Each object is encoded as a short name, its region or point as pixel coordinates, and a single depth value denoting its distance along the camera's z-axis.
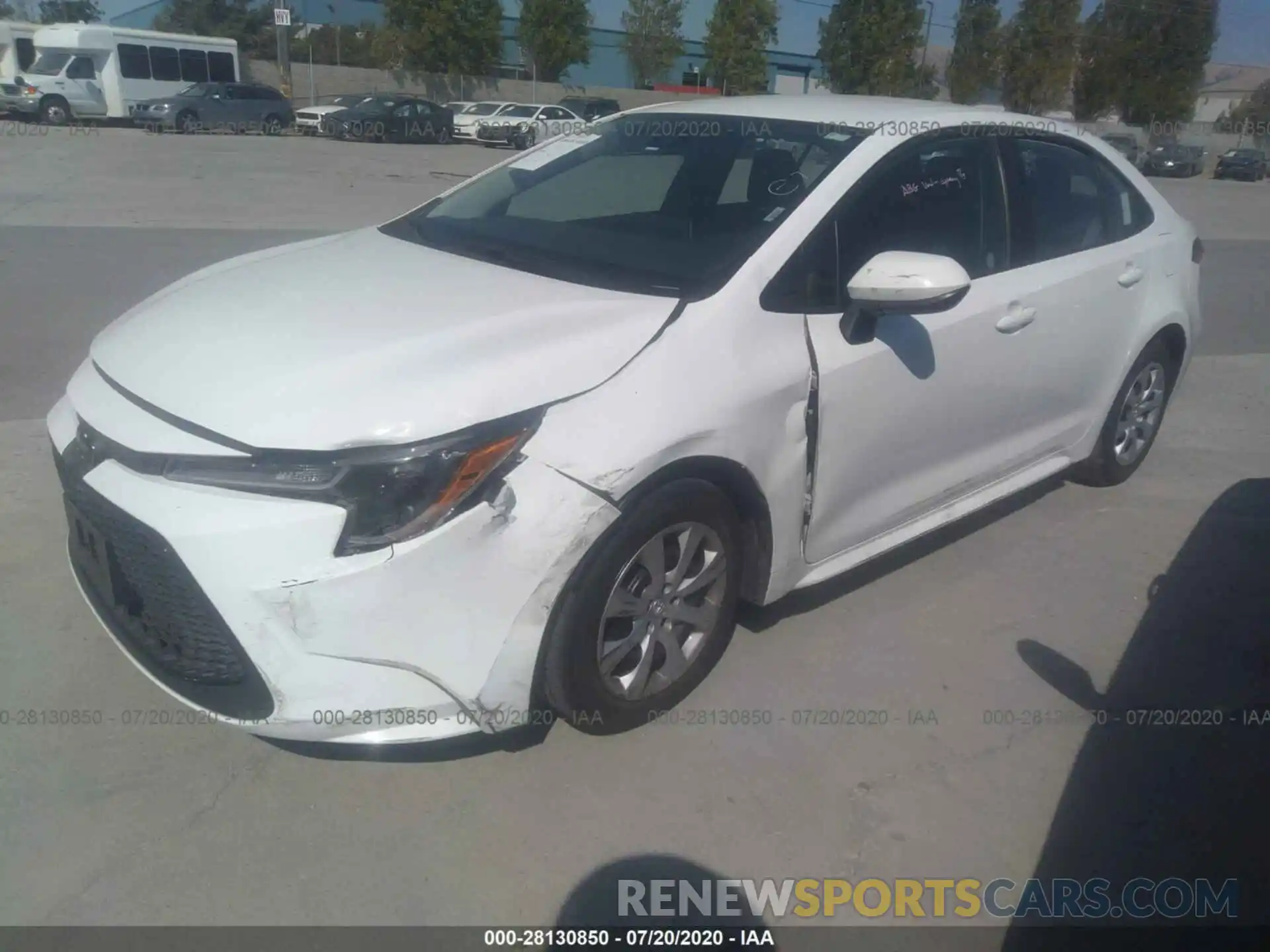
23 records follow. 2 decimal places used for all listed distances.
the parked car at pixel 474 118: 31.78
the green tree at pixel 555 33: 44.81
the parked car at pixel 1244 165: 37.75
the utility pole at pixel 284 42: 34.50
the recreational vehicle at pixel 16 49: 29.66
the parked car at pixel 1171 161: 38.09
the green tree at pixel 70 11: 63.16
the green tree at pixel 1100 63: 48.19
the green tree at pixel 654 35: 53.53
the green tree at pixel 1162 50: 47.81
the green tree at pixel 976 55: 45.50
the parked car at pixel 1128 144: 31.83
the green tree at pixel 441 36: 42.69
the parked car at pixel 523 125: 30.73
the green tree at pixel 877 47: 44.34
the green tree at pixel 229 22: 58.12
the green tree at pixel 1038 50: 45.28
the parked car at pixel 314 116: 30.20
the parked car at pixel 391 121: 29.72
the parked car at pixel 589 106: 35.06
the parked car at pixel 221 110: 27.55
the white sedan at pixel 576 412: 2.31
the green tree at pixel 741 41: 50.28
